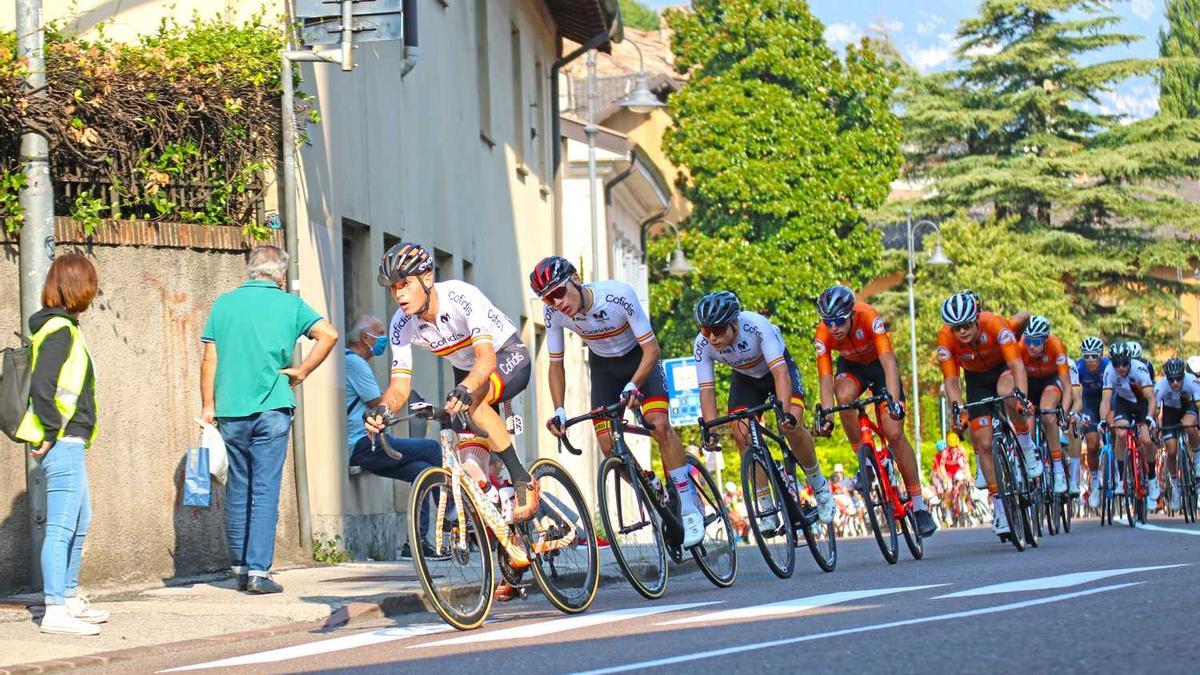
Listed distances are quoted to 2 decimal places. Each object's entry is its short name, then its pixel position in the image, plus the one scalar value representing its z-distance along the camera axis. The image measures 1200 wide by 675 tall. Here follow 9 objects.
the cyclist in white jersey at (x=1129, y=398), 21.86
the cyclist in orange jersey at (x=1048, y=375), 19.19
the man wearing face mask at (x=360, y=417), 15.51
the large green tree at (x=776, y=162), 62.78
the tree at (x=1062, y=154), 63.00
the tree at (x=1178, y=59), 66.86
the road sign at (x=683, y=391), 34.53
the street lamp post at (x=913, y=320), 53.91
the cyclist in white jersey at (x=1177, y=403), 22.70
